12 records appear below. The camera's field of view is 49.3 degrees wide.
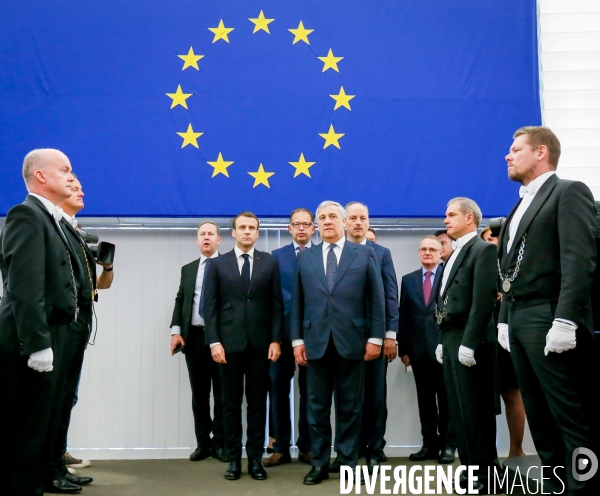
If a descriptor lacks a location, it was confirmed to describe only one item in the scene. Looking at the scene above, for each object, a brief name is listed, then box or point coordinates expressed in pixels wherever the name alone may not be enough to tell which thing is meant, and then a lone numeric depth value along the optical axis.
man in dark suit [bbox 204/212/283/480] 4.16
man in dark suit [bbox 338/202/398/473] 4.58
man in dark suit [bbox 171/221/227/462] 4.96
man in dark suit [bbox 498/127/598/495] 2.71
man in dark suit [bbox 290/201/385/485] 4.02
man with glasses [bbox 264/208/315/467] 4.77
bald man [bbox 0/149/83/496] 2.65
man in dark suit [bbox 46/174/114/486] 3.64
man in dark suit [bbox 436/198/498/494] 3.55
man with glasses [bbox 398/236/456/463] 4.88
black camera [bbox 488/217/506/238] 3.44
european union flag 5.29
